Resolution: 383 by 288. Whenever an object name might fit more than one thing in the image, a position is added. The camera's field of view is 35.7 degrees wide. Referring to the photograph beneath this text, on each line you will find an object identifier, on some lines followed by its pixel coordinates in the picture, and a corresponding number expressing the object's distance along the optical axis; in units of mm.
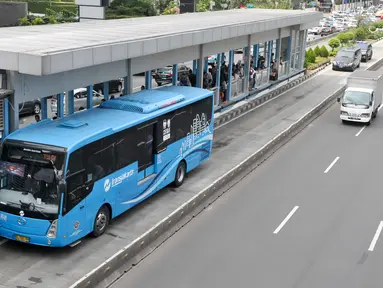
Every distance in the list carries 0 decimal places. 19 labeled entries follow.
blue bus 13125
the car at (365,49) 51375
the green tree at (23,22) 54188
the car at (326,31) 77312
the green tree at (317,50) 52256
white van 28625
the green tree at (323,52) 51844
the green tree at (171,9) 75188
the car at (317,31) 77688
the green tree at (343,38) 59250
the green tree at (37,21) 55000
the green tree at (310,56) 47847
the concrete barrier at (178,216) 12414
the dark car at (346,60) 45625
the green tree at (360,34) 64188
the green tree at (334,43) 56219
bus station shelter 14703
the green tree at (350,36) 59406
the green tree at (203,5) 83775
